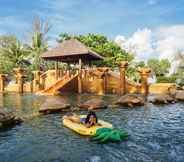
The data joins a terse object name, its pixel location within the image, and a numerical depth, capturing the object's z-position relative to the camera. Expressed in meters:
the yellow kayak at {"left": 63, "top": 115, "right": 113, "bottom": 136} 6.90
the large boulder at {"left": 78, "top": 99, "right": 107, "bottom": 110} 11.14
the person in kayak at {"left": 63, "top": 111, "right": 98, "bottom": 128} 7.18
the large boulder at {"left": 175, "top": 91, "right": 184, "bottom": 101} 14.15
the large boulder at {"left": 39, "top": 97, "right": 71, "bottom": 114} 10.11
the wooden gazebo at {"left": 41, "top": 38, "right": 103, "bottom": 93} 16.76
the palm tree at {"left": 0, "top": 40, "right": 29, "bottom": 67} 24.20
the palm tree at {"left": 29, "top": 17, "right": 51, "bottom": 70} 23.85
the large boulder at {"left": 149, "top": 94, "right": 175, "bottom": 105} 12.81
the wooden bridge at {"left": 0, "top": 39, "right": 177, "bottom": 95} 16.07
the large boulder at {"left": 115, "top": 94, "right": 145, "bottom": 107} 11.93
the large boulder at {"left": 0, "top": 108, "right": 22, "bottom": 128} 7.90
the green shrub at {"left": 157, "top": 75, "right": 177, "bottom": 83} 21.08
